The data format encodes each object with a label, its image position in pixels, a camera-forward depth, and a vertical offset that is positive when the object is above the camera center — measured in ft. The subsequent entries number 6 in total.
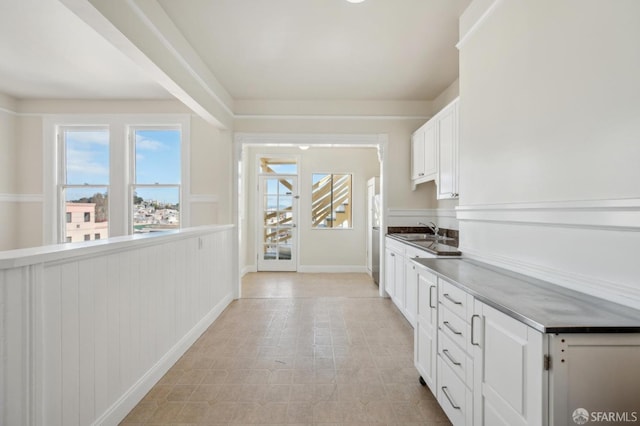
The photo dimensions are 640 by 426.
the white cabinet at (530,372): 3.37 -1.88
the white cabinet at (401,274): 10.99 -2.47
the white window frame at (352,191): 21.52 +1.03
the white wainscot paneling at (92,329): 4.18 -2.08
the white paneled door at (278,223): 21.65 -0.76
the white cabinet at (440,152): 10.58 +2.30
